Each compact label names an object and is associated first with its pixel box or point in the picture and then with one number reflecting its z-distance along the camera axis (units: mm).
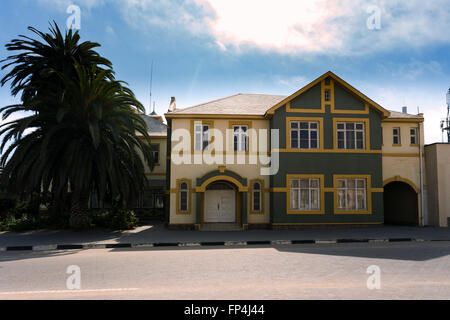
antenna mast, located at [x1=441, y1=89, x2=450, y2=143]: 27744
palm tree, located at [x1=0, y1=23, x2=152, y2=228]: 15930
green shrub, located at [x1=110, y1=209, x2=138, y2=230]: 18266
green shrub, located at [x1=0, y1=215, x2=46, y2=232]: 17812
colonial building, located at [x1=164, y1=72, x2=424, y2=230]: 18812
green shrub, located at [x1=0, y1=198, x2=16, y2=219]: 21469
